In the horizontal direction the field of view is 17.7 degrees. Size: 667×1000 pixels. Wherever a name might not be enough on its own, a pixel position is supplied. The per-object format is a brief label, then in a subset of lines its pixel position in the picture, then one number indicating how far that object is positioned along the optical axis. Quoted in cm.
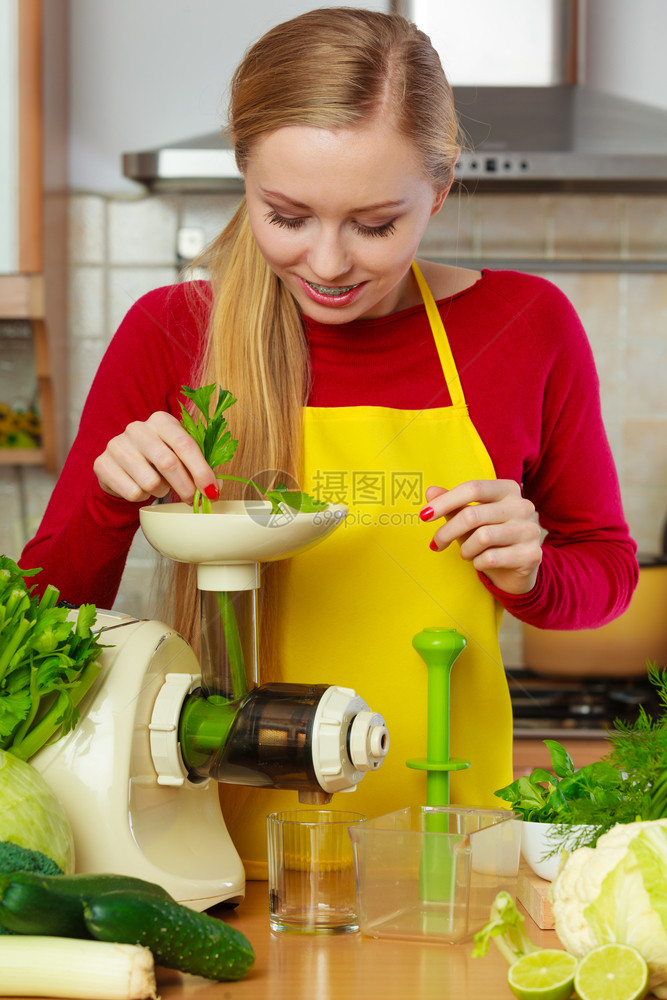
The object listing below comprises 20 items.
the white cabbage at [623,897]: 160
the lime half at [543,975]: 160
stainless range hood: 381
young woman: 192
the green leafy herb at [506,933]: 162
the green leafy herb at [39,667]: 175
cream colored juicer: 175
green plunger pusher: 188
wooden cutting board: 178
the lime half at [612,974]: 158
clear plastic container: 171
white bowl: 178
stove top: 367
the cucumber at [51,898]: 161
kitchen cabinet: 387
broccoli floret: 163
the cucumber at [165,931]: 161
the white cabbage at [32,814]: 166
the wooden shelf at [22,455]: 419
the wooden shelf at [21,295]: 386
